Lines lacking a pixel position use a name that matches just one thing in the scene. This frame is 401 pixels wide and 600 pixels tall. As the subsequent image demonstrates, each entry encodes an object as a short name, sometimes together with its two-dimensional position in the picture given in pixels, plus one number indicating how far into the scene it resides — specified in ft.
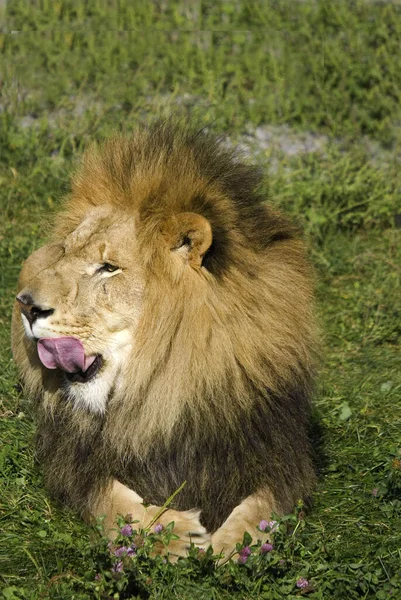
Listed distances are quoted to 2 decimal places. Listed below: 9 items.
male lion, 20.34
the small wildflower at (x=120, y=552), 18.86
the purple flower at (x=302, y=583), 19.12
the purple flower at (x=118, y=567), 18.72
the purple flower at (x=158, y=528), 19.88
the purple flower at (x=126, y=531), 19.47
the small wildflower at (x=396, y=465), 23.56
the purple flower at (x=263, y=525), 19.94
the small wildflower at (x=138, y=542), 19.27
